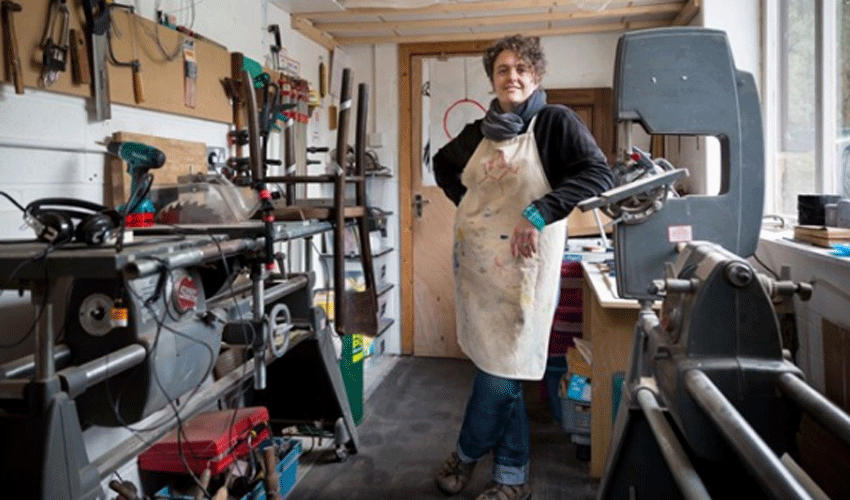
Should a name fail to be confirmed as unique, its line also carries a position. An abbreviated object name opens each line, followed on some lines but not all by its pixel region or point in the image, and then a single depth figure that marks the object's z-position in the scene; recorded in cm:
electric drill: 176
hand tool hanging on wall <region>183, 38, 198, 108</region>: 250
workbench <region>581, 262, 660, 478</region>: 248
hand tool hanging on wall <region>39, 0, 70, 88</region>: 183
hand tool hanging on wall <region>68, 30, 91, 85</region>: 194
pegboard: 179
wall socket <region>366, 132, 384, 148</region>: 449
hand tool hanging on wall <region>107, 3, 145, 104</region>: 219
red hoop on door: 437
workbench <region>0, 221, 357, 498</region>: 122
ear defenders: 130
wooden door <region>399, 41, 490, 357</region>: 445
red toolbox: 207
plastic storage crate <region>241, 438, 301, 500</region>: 238
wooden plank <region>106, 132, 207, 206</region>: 213
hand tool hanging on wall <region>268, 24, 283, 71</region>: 338
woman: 223
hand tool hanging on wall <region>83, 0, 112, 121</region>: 196
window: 234
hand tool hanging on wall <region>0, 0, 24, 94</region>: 169
